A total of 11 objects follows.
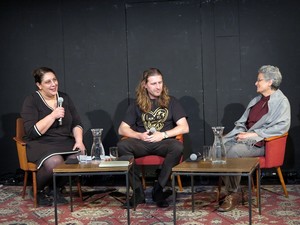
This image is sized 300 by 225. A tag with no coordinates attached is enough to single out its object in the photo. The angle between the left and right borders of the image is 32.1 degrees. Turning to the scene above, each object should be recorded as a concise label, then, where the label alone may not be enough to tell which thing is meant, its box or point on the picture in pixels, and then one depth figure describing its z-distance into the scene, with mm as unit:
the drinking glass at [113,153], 4395
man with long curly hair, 4840
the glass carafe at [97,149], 4363
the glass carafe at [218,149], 4113
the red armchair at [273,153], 4770
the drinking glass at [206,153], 4191
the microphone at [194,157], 4211
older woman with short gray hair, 4867
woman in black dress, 4882
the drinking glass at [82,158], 4301
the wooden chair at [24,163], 4914
